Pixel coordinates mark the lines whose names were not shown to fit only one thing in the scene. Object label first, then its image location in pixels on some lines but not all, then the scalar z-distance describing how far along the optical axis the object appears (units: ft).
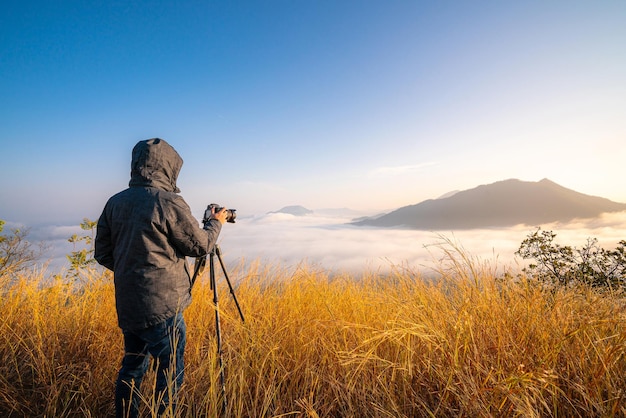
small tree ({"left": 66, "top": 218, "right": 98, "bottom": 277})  16.15
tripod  6.63
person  5.66
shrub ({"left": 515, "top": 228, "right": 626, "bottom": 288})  17.97
